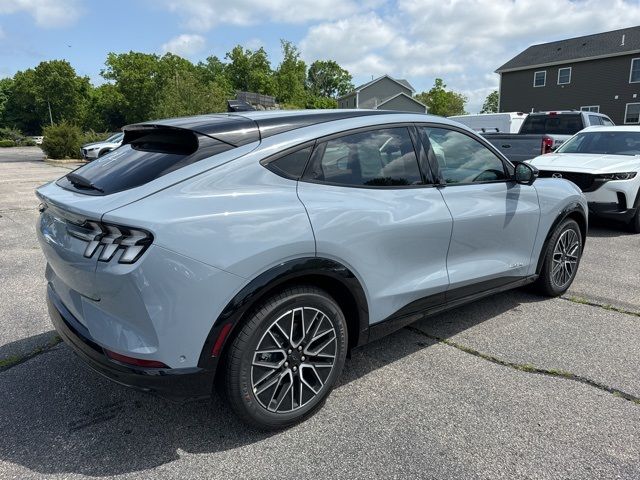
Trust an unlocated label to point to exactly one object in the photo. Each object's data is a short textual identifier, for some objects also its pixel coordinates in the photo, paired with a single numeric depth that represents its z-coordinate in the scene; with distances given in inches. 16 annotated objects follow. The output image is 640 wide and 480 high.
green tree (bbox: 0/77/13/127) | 3346.5
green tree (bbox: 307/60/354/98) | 3882.9
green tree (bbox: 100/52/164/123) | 2305.6
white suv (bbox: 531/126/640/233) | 282.5
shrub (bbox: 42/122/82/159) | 1058.7
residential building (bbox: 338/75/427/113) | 2118.0
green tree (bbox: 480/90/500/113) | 3342.5
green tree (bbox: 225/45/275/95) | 2967.5
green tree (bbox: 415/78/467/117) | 2320.4
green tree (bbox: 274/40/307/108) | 2613.2
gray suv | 86.3
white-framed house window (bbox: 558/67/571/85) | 1418.6
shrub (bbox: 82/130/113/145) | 1121.6
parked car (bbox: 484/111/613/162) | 408.8
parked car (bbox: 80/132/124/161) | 861.0
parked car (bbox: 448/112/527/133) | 604.4
